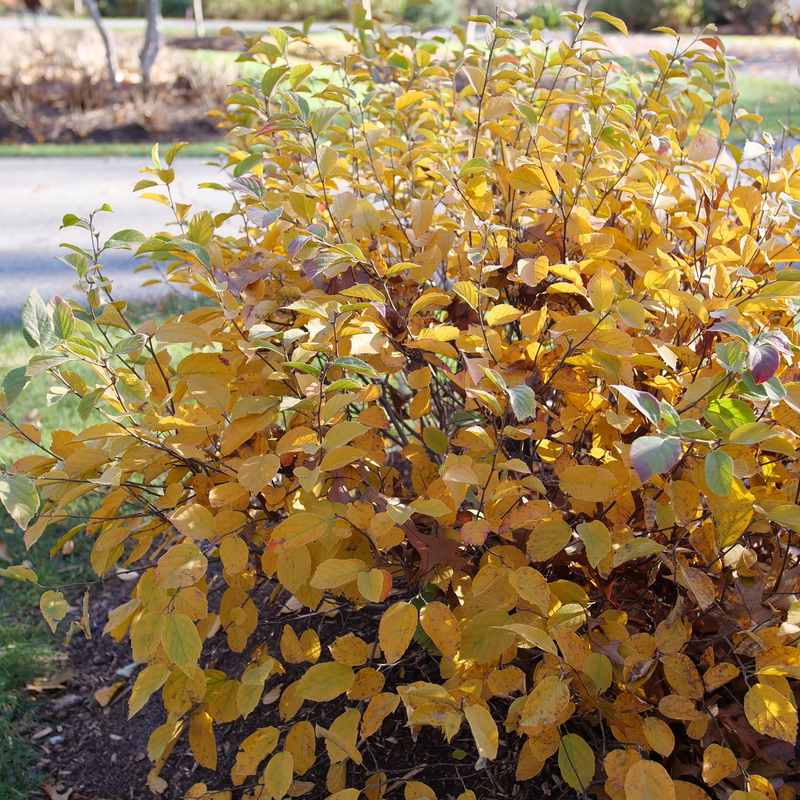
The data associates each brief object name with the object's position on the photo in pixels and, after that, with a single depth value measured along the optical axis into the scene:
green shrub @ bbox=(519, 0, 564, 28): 15.92
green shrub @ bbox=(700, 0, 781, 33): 21.05
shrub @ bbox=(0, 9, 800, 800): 1.15
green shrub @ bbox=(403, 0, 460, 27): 21.43
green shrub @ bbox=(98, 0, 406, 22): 25.30
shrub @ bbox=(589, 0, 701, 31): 21.05
